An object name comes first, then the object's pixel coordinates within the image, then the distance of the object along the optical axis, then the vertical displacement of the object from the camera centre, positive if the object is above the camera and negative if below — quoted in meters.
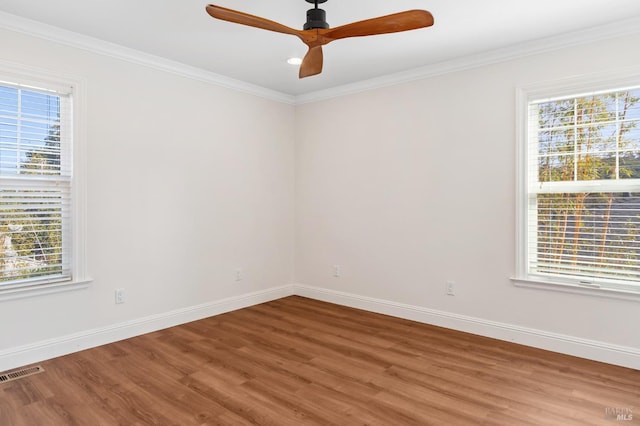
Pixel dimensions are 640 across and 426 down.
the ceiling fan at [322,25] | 2.04 +1.03
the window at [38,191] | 2.88 +0.14
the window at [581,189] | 2.95 +0.17
